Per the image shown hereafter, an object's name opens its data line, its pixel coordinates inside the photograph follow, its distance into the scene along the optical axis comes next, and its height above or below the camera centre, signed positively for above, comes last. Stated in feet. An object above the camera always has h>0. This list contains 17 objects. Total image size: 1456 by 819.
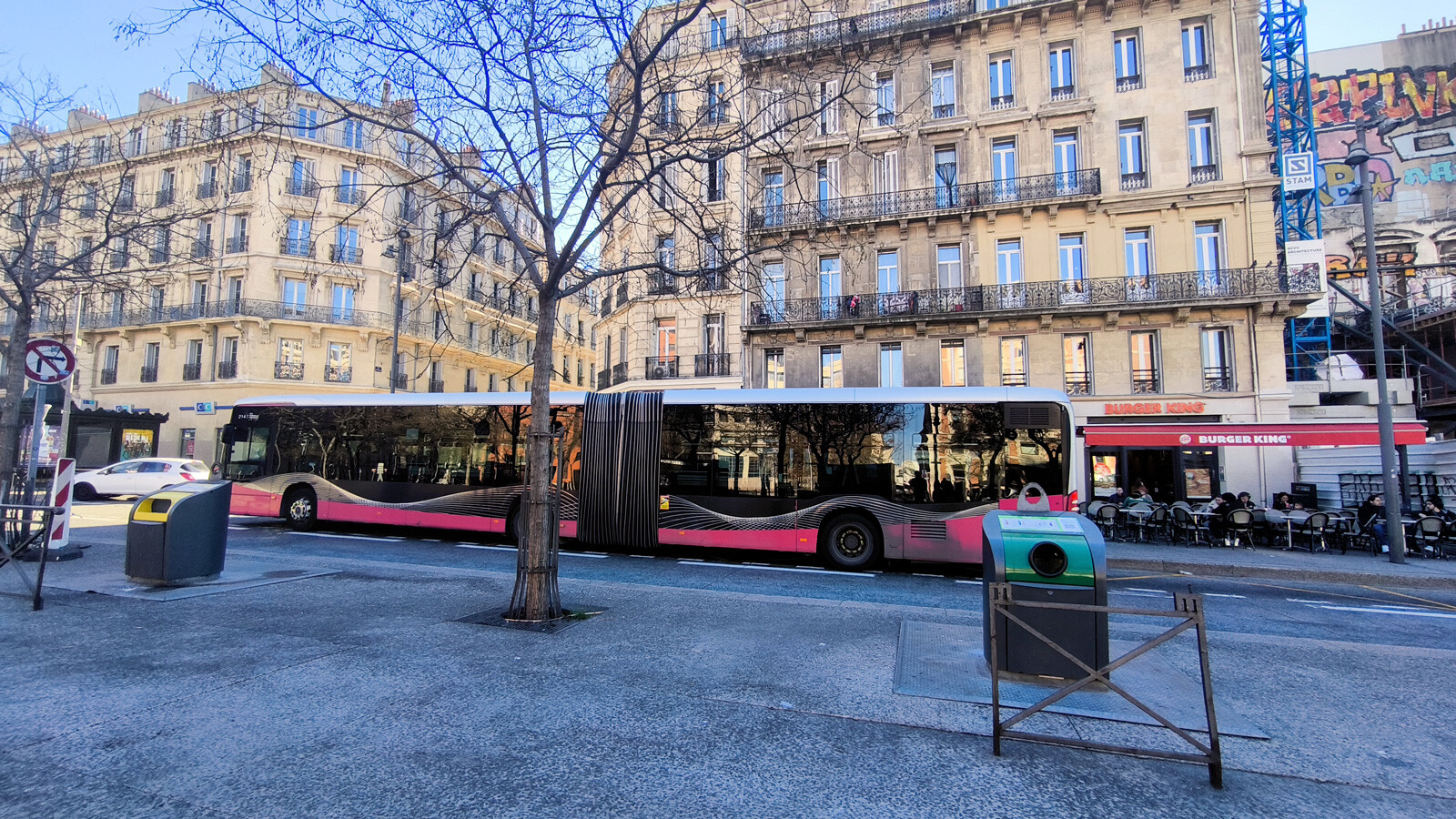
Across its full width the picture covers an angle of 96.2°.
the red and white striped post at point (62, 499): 25.88 -1.72
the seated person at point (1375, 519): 45.85 -4.65
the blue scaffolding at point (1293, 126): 89.10 +47.09
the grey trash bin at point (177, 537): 23.39 -2.93
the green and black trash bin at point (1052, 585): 14.82 -2.97
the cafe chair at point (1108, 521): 52.06 -5.40
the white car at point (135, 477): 69.00 -2.22
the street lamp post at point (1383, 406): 41.32 +3.13
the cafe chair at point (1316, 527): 45.65 -5.08
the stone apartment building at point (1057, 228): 68.08 +25.22
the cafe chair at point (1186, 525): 50.11 -5.44
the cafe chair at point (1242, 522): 47.26 -4.88
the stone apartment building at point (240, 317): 101.35 +22.54
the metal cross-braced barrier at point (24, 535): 19.83 -3.16
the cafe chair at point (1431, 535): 43.04 -5.34
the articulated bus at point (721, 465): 33.83 -0.59
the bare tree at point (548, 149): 20.40 +10.41
